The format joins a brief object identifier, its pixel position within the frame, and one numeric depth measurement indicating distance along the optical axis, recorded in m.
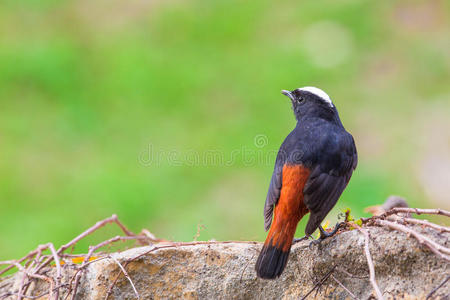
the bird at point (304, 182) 6.01
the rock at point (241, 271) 5.67
